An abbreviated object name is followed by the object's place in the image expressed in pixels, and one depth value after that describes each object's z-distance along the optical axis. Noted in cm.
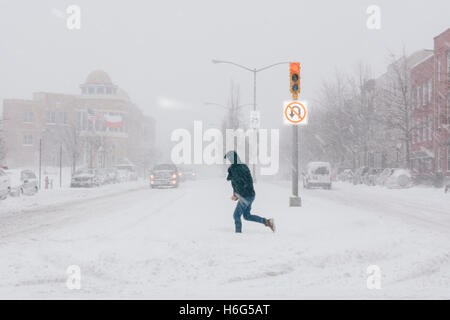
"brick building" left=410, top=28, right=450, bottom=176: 4362
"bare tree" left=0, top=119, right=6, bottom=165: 5229
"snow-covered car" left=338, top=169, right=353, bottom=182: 5312
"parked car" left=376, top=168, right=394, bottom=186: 3692
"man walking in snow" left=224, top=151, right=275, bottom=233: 1045
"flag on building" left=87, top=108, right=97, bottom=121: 6700
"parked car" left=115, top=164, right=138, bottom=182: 5621
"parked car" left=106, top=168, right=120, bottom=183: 4975
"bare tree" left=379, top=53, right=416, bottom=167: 4203
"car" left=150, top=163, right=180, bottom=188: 3503
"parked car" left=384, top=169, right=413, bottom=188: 3472
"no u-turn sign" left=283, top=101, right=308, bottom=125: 1555
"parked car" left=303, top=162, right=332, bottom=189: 3531
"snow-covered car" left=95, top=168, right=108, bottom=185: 4431
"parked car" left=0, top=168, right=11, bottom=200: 2280
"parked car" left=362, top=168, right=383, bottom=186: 4119
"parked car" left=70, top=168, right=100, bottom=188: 3922
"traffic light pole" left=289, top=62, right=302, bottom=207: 1584
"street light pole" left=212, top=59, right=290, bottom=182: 3707
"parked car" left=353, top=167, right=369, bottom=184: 4403
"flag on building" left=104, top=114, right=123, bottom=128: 8438
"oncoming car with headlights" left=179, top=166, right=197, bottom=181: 6392
